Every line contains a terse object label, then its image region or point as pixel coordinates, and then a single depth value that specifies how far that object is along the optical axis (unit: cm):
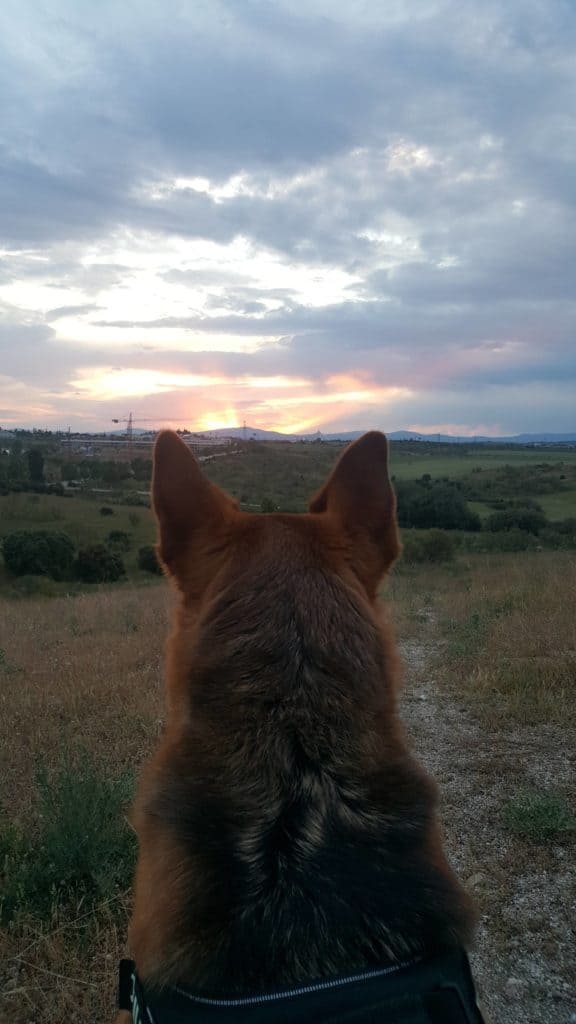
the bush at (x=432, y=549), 2580
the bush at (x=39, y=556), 3606
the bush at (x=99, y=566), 3575
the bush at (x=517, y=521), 3475
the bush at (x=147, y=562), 3639
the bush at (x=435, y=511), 3353
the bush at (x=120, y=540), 4003
